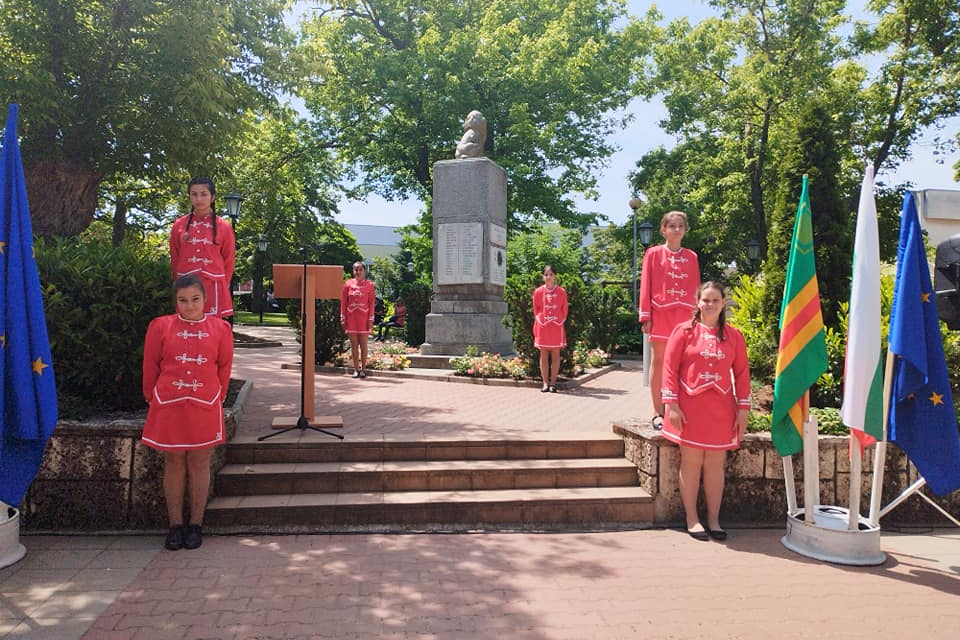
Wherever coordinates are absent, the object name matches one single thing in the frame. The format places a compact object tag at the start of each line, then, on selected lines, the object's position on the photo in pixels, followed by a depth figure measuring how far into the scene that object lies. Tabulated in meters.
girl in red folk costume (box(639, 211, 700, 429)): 5.32
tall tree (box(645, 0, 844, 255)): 20.56
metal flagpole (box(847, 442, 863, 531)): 4.04
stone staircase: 4.53
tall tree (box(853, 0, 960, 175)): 18.31
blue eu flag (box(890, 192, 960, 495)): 4.03
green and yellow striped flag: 4.27
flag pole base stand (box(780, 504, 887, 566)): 4.02
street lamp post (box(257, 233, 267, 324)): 34.70
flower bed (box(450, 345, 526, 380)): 10.38
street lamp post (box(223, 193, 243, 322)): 16.61
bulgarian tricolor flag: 4.00
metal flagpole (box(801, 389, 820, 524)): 4.21
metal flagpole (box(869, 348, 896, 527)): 4.12
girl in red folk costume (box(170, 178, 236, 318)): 5.18
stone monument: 12.89
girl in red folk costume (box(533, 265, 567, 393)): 8.77
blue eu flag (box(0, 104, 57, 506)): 3.73
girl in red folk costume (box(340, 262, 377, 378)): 10.37
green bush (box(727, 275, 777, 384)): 6.67
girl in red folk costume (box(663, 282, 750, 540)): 4.30
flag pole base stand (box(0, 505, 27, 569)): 3.75
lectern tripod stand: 5.70
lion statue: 13.66
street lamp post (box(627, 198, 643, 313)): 20.50
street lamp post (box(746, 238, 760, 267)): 20.14
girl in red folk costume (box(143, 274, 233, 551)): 3.99
